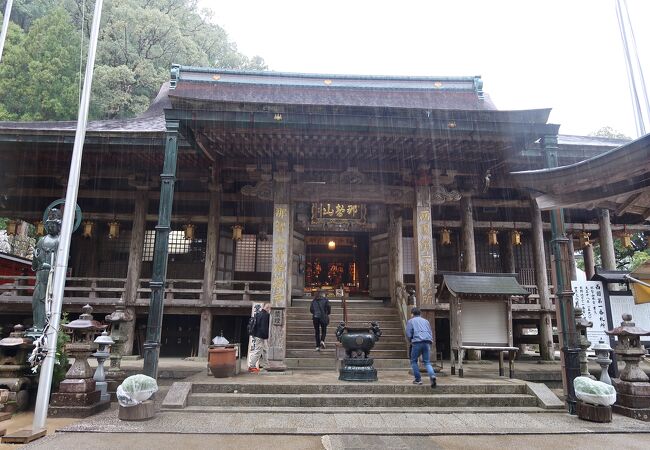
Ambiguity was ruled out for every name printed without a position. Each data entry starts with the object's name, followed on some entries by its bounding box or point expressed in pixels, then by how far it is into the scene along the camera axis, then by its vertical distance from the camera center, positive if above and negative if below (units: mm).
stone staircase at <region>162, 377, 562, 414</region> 7008 -1865
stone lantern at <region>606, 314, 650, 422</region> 6828 -1447
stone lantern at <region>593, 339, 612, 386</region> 7637 -1181
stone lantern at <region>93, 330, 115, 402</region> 7455 -1338
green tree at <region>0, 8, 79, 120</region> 21375 +11701
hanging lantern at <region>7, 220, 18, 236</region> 13250 +2126
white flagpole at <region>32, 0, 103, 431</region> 5527 +644
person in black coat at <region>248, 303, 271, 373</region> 9539 -1083
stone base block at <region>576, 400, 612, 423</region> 6430 -1885
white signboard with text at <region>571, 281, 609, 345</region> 9031 -219
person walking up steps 10250 -510
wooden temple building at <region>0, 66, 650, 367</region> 8883 +3144
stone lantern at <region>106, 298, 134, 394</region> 8352 -1139
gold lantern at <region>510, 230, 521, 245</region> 13656 +2014
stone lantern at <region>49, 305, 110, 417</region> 6586 -1549
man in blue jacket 7707 -889
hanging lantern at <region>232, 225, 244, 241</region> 13250 +2032
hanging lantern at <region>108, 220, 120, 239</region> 13166 +2091
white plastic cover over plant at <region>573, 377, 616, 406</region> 6395 -1548
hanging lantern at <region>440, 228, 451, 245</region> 13511 +2006
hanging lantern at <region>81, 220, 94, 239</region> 12820 +2047
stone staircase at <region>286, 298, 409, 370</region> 10211 -1154
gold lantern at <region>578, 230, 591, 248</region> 14305 +2111
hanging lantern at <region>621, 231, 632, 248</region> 14023 +2062
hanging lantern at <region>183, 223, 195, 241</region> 13143 +2058
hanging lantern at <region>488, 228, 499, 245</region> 13602 +2035
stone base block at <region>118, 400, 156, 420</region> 6199 -1861
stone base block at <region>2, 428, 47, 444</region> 5168 -1896
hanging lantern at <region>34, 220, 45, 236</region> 13108 +2066
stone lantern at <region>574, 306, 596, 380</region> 8500 -959
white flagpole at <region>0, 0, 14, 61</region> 7621 +5195
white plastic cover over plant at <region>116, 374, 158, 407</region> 6188 -1543
